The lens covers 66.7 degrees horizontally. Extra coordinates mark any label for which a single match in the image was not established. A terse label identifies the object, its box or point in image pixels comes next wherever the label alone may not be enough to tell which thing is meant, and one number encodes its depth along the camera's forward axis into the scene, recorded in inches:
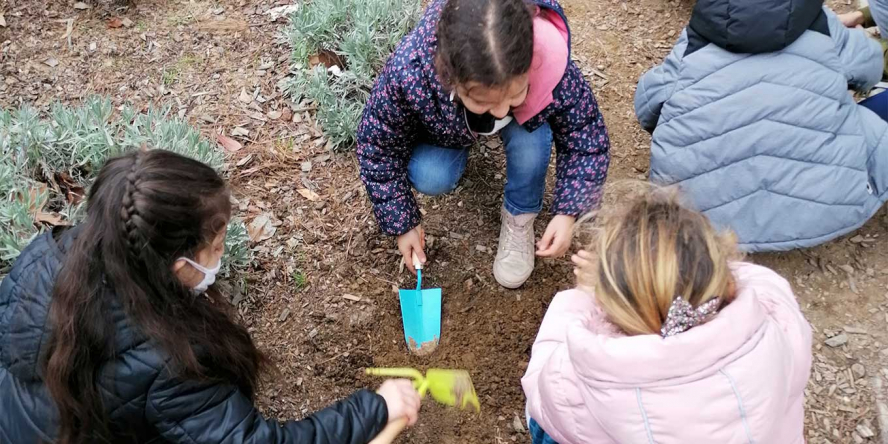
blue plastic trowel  82.5
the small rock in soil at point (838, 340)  81.0
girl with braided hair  49.1
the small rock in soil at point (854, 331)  81.8
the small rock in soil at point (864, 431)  74.9
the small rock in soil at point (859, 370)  78.9
